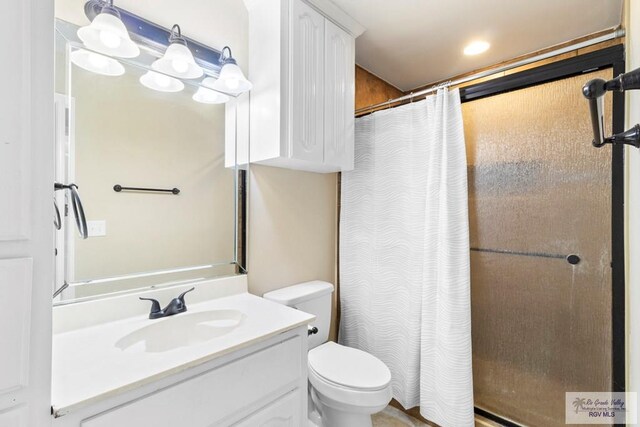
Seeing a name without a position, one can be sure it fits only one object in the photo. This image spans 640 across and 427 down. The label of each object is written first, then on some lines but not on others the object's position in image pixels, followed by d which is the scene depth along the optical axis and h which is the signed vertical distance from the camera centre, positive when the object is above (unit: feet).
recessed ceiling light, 6.26 +3.88
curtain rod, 3.78 +2.38
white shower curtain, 4.81 -0.79
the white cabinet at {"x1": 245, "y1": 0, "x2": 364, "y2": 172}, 4.44 +2.26
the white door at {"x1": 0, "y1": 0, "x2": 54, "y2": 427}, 1.69 +0.03
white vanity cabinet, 2.25 -1.75
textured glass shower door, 4.21 -0.58
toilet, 4.15 -2.57
